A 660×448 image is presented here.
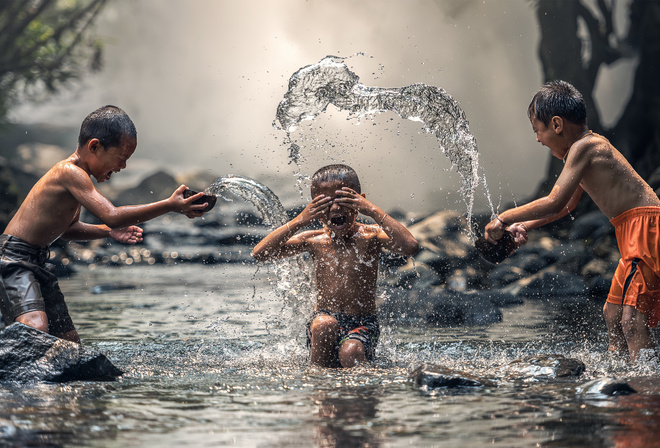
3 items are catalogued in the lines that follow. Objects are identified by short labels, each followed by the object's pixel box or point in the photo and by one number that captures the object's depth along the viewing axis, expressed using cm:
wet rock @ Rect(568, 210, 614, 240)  1884
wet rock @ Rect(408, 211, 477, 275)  1780
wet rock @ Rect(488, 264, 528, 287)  1656
